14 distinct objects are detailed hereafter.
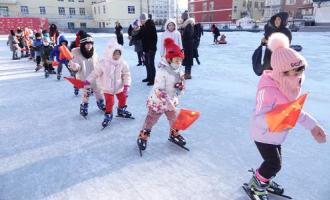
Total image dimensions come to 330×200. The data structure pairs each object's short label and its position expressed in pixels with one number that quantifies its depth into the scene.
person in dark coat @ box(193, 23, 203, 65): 8.65
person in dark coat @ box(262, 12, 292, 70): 3.93
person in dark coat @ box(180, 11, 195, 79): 6.59
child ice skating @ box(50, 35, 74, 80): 6.67
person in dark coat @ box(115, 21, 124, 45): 13.82
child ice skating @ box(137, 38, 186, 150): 2.88
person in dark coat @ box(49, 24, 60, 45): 10.58
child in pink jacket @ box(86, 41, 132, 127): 3.77
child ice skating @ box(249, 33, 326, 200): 1.86
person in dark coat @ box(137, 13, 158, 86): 6.25
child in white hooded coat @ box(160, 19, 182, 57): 6.08
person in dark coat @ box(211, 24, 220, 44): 16.40
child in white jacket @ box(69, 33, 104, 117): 4.39
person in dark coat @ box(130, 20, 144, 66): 8.69
